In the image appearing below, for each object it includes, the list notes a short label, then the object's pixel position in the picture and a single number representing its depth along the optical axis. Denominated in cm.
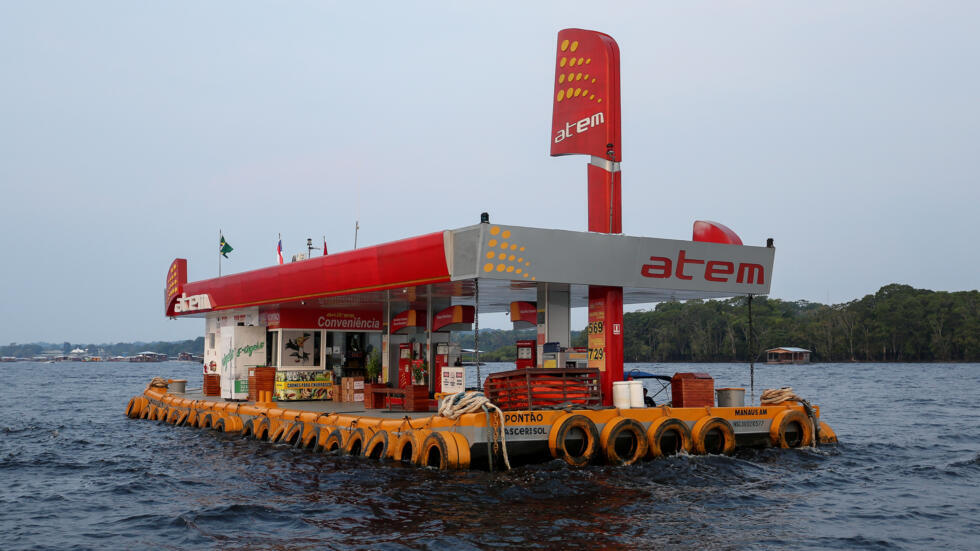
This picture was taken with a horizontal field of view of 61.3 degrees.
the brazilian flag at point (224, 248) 3225
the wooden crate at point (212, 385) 3080
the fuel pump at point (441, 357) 2436
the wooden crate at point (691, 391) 1838
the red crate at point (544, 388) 1680
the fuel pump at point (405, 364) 2508
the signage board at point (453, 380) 1873
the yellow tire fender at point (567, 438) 1586
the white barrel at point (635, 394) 1744
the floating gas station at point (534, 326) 1634
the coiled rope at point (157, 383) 3434
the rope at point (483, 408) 1545
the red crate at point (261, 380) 2632
